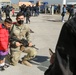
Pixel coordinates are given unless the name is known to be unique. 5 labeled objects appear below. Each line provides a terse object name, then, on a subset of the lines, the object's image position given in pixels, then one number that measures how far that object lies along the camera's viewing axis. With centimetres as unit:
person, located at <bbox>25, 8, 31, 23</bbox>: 759
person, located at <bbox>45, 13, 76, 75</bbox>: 52
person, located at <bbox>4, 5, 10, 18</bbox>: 908
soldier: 255
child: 228
